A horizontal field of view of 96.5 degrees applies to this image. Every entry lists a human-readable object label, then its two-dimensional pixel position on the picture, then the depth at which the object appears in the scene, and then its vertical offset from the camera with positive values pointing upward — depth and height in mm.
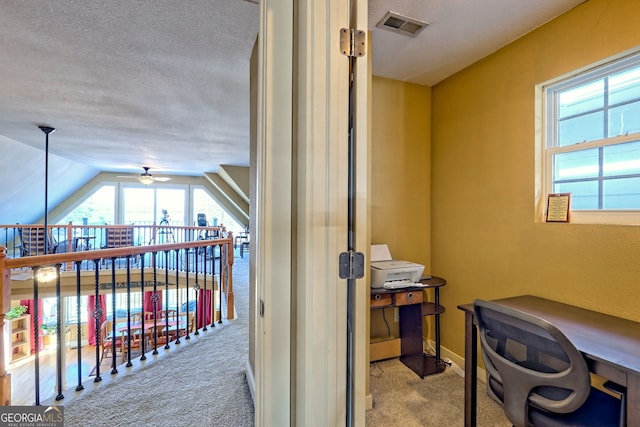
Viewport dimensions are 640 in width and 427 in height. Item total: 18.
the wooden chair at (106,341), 6009 -2879
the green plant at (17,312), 5647 -2053
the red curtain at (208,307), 7400 -2555
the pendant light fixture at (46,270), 2891 -632
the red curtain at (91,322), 7025 -2758
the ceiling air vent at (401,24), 1733 +1180
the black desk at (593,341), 951 -538
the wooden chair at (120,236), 6550 -602
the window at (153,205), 9000 +170
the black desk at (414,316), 2105 -865
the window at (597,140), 1525 +412
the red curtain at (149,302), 7050 -2425
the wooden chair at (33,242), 5715 -647
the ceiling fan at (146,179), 6335 +702
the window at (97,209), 8492 +36
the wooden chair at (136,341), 6312 -3001
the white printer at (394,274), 2086 -471
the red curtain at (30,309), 6137 -2283
